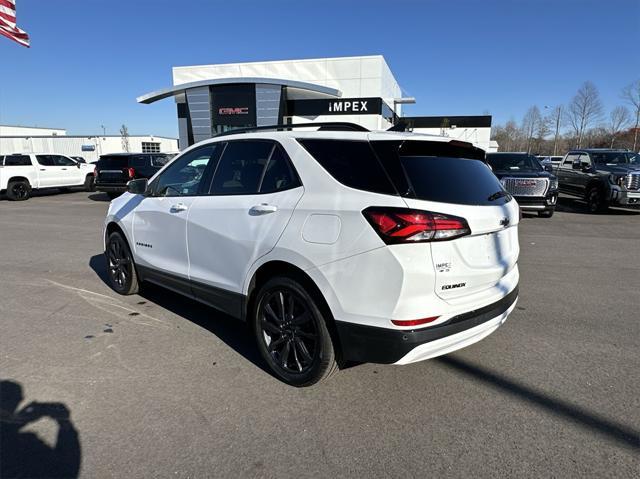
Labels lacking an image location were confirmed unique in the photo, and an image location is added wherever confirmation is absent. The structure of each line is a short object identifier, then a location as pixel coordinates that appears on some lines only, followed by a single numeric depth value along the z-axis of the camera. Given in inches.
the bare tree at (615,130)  2815.9
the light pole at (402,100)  1451.0
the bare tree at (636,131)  2316.7
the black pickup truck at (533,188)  427.2
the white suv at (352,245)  97.6
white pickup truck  667.4
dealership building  1037.8
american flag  437.2
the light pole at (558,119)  2957.7
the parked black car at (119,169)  583.2
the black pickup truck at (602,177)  458.3
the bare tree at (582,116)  2822.3
